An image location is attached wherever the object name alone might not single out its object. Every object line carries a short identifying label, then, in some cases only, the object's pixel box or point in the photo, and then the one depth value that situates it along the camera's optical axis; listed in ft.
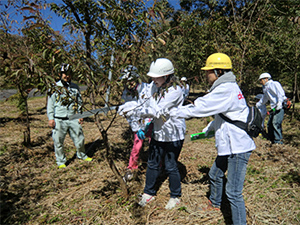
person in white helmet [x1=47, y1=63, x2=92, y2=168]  13.89
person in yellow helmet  7.48
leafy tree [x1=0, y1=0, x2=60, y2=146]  6.04
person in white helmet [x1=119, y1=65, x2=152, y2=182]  7.54
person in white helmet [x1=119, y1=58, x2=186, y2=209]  8.86
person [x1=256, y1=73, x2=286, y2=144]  18.53
